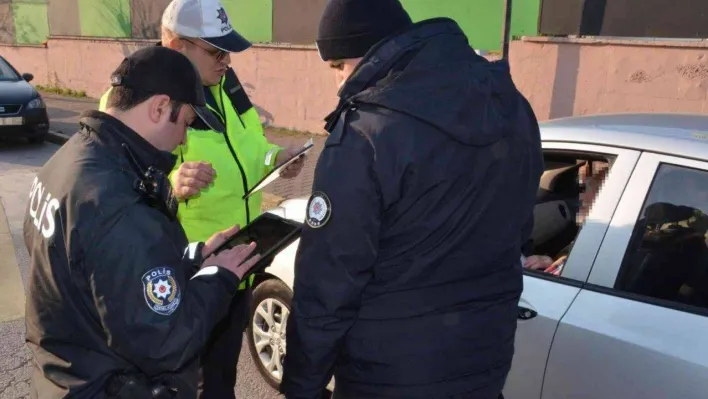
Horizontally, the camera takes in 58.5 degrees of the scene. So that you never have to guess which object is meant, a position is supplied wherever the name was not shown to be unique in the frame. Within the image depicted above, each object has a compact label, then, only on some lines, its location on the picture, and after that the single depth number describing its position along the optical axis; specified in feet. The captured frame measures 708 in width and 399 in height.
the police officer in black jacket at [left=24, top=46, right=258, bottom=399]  4.65
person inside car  8.22
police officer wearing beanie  4.91
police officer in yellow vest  7.41
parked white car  7.05
